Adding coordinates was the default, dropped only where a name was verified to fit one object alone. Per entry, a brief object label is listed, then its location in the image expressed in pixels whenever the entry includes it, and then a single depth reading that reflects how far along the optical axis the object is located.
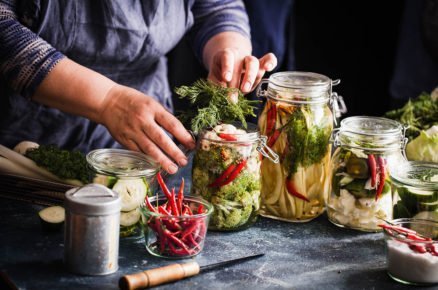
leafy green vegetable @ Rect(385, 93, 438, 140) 1.55
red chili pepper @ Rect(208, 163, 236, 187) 1.26
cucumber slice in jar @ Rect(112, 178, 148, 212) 1.23
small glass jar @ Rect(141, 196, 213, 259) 1.19
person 1.32
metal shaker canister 1.14
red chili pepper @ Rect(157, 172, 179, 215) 1.23
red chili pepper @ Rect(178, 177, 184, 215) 1.24
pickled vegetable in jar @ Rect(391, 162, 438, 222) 1.26
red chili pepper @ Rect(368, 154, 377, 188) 1.29
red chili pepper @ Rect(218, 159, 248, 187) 1.26
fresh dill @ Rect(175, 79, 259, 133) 1.30
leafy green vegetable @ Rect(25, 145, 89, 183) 1.35
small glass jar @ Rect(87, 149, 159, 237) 1.23
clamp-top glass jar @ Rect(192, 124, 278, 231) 1.27
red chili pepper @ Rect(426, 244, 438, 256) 1.17
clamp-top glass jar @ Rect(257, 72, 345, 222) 1.33
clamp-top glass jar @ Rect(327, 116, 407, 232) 1.30
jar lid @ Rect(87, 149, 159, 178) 1.23
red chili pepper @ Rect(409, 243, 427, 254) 1.17
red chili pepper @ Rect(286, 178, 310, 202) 1.34
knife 1.11
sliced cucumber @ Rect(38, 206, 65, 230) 1.26
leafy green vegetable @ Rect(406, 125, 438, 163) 1.44
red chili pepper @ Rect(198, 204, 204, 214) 1.24
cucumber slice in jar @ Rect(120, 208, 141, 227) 1.25
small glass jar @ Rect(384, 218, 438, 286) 1.17
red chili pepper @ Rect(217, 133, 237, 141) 1.27
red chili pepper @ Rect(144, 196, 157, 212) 1.22
